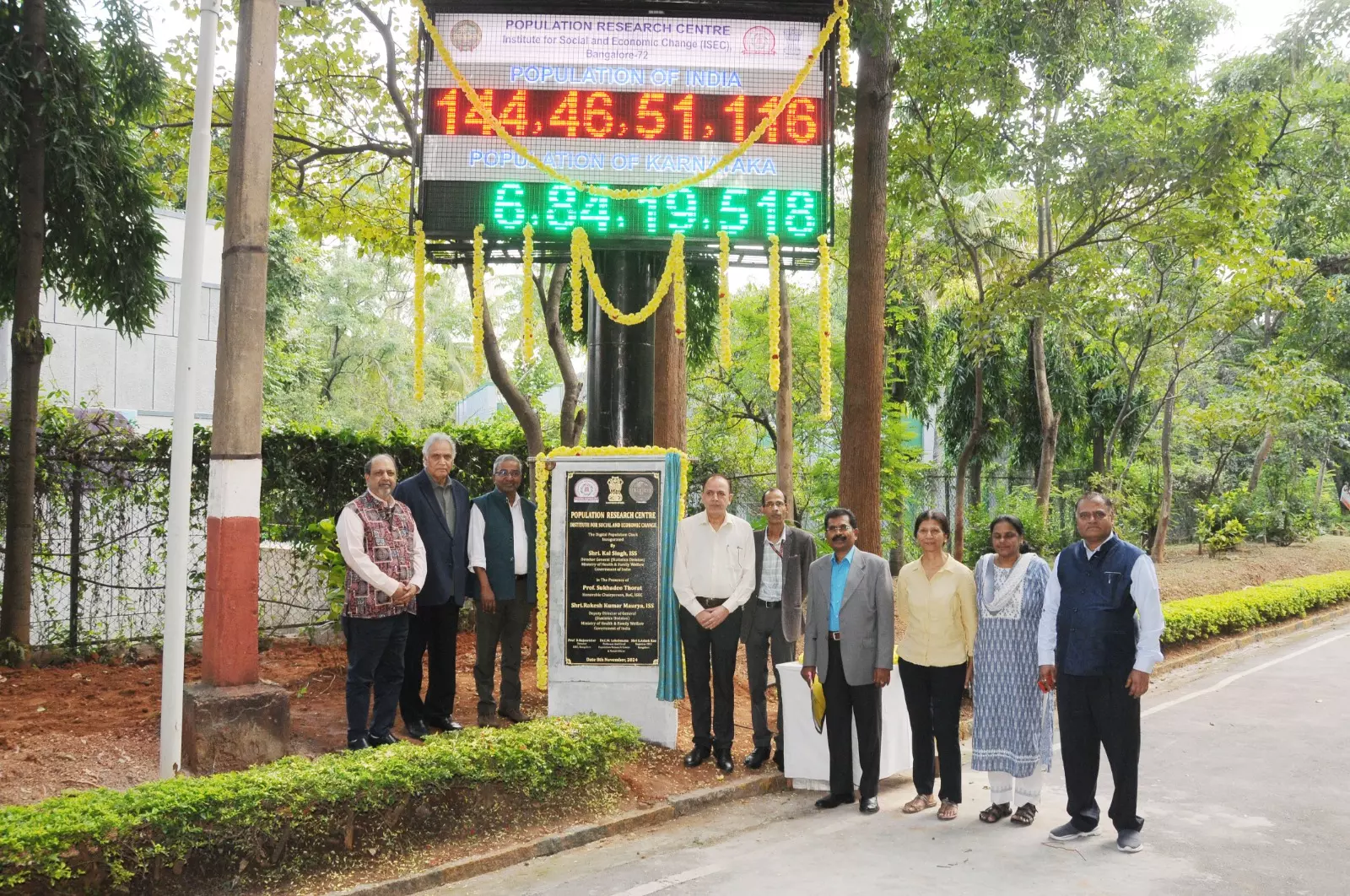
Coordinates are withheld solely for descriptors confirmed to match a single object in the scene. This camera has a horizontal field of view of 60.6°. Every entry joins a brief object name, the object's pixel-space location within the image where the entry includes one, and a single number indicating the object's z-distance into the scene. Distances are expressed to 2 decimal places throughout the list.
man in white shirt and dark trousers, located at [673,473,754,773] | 7.71
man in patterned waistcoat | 7.02
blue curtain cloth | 8.02
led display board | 8.30
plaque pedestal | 8.11
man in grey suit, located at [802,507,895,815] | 7.10
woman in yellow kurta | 6.94
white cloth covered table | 7.56
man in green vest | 8.02
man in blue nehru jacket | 6.30
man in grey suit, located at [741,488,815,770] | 7.79
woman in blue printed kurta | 6.80
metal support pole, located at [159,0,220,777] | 6.39
